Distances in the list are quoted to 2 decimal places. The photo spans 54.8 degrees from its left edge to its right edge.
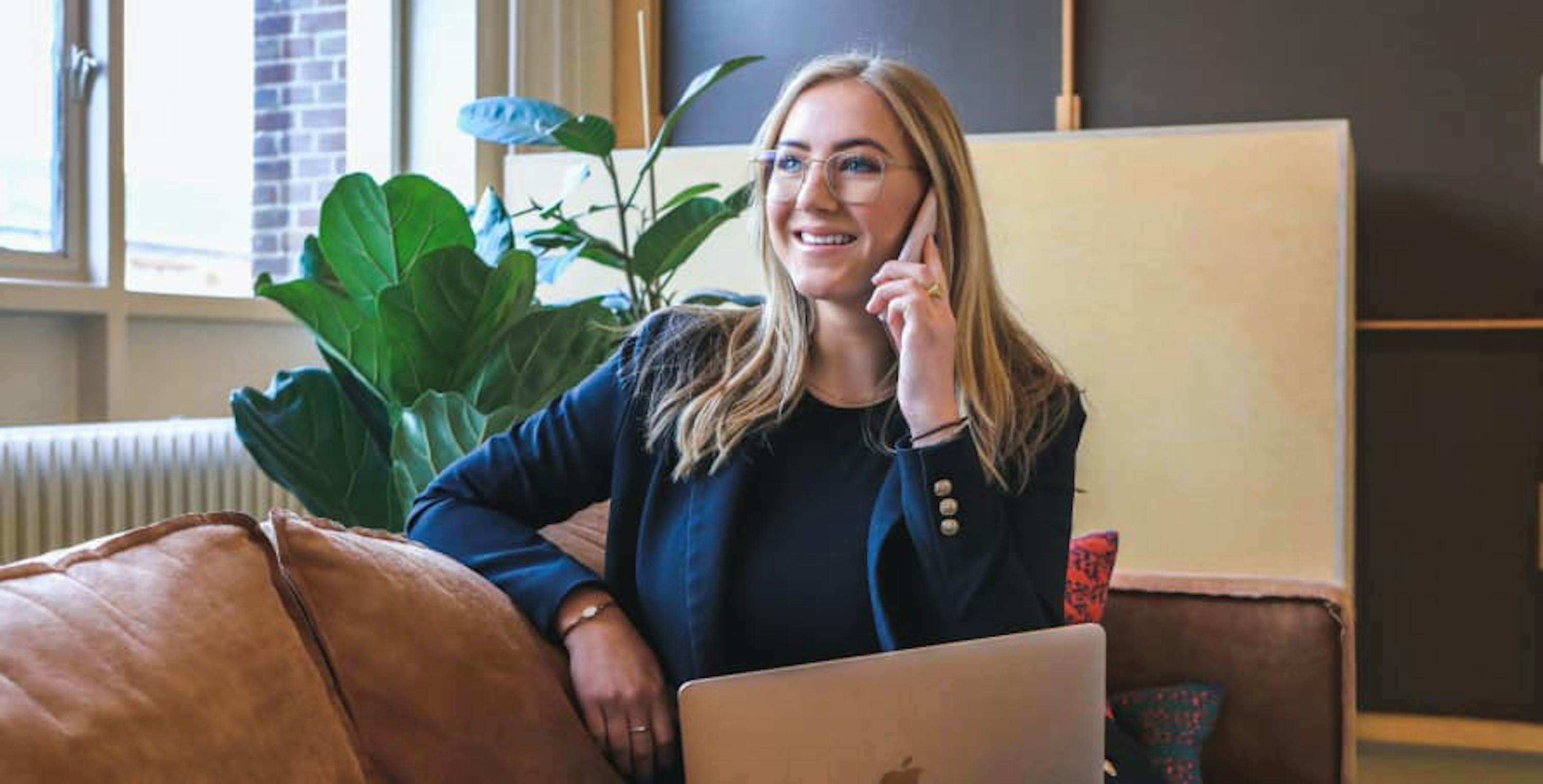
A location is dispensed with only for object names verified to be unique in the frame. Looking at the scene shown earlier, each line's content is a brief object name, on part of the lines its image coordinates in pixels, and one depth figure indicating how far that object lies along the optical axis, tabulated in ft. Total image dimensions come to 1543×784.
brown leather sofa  2.79
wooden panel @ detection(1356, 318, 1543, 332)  13.07
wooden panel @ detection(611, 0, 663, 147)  15.80
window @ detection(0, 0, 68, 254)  10.18
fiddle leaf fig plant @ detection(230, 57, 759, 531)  7.09
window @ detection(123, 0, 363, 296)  11.76
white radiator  9.09
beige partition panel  9.78
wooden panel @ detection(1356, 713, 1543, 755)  13.41
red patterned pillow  6.35
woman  4.82
